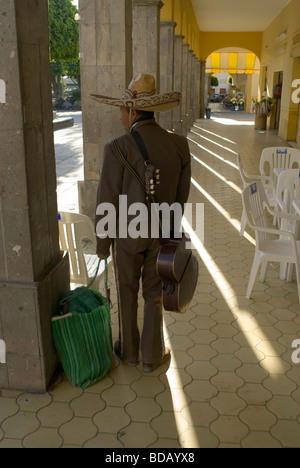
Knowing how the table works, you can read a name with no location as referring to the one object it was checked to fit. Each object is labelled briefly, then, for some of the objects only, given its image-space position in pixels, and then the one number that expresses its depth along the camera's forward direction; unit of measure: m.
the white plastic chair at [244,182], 5.66
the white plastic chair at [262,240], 3.85
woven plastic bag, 2.83
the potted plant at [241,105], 38.16
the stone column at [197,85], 23.61
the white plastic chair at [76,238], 3.41
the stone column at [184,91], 14.44
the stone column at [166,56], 9.73
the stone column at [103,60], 5.05
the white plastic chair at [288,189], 4.62
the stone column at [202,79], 24.62
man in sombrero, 2.67
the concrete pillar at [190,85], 17.56
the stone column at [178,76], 12.62
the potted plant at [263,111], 18.95
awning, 28.80
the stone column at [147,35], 7.25
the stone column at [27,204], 2.36
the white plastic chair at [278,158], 6.07
